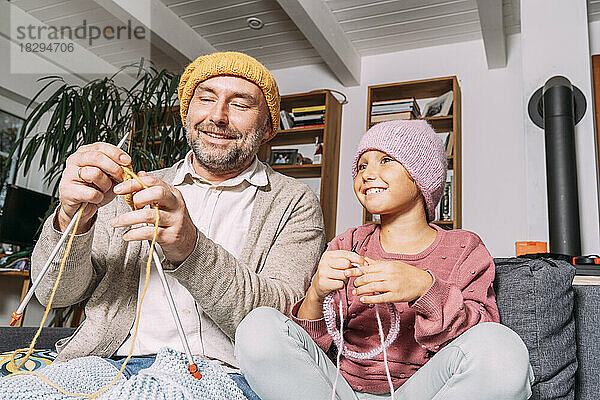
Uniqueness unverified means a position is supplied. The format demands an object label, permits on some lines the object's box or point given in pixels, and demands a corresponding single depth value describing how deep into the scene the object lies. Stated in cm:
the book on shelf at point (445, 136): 381
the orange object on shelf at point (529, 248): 223
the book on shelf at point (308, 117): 413
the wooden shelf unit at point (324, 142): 403
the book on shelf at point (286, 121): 421
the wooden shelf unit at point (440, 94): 365
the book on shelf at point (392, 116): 383
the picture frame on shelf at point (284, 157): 417
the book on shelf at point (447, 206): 357
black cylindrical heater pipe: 241
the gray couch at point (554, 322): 108
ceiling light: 392
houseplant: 260
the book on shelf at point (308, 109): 413
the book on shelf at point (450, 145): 371
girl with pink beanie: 86
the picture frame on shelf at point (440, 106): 379
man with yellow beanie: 106
